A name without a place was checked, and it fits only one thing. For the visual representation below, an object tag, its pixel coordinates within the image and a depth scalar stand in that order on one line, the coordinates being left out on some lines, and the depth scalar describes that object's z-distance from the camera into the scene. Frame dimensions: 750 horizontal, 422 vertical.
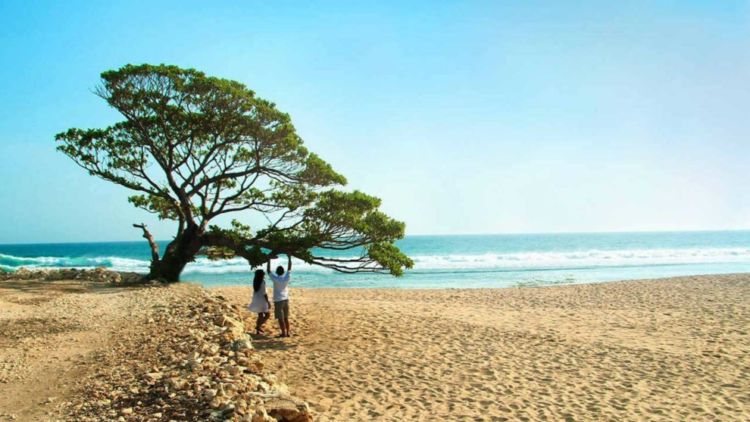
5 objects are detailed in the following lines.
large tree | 12.80
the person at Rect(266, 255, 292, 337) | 11.23
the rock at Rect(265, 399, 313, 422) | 6.22
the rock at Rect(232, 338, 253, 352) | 8.55
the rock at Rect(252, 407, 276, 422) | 5.74
